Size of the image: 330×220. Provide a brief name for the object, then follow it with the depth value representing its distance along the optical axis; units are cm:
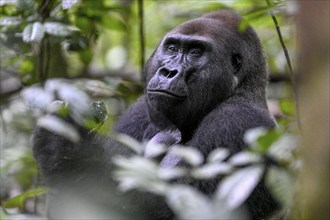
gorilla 765
